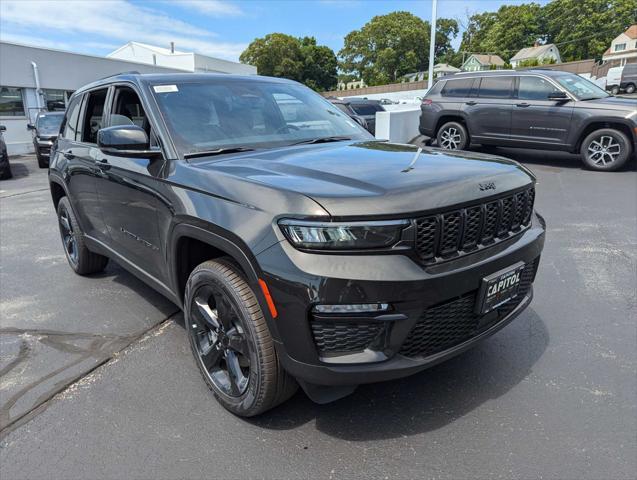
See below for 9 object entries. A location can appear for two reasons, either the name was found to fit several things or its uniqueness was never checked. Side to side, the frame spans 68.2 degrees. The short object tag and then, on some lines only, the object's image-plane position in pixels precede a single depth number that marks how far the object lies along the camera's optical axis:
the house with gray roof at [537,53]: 71.12
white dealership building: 19.14
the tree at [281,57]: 71.25
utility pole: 21.83
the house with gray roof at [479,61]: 74.06
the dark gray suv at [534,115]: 9.06
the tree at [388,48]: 78.06
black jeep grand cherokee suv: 1.96
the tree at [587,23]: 69.88
